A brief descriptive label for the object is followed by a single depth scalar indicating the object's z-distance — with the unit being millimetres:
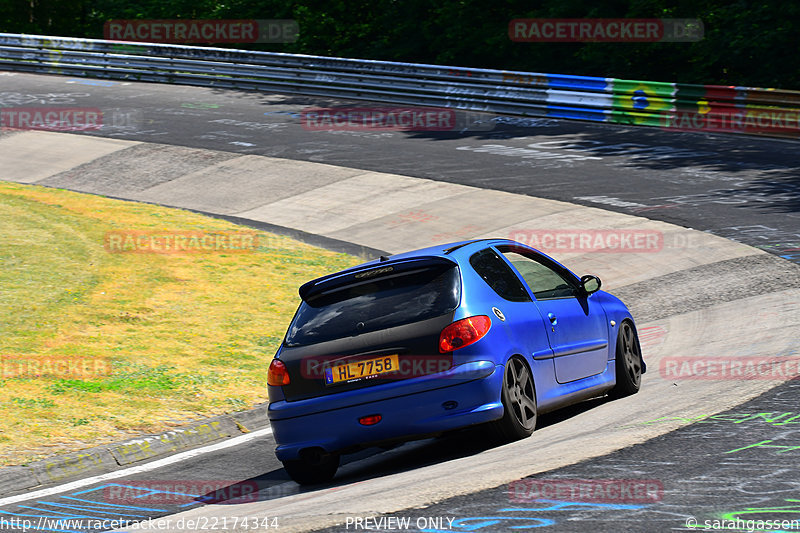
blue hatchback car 13633
